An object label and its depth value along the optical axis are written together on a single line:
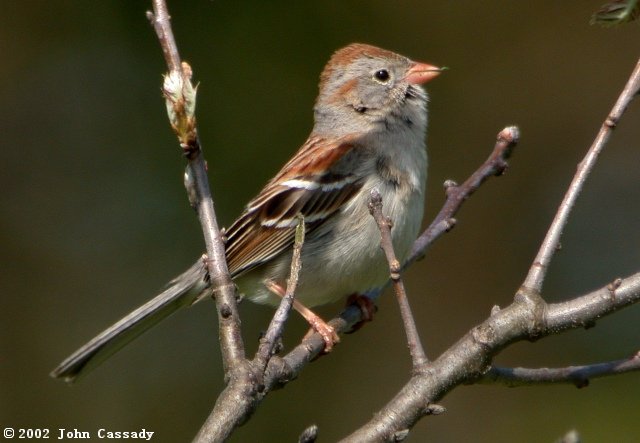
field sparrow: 6.89
